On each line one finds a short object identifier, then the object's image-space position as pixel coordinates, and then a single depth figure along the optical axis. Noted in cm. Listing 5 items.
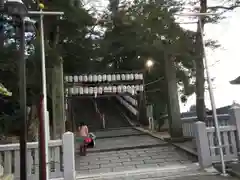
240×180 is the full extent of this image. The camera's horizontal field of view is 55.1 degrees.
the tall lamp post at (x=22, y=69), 337
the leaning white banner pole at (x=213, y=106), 555
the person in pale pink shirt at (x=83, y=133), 823
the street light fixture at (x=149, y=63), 1456
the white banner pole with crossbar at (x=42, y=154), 323
